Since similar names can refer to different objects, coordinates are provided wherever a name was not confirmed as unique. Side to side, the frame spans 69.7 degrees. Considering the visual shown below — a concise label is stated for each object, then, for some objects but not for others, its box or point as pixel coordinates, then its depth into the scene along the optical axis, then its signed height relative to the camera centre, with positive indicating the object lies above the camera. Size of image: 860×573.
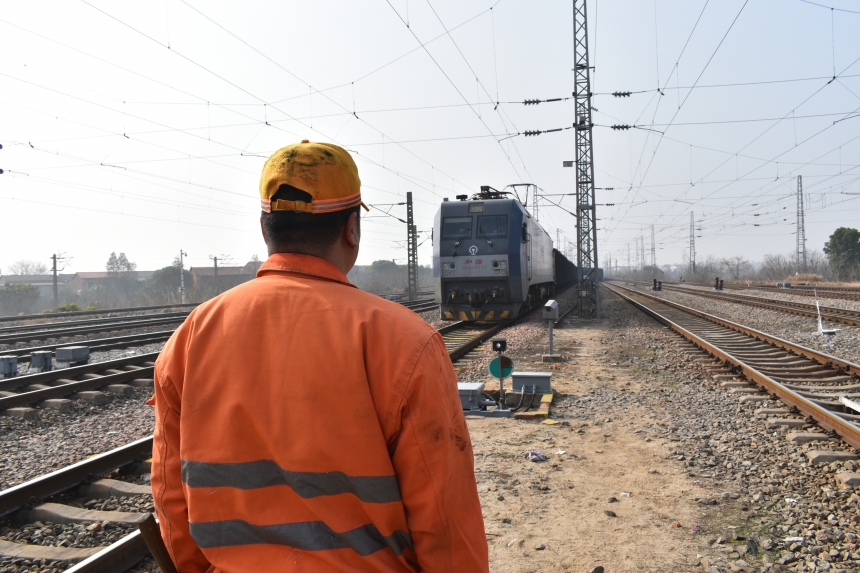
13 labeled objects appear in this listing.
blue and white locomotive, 17.00 +0.62
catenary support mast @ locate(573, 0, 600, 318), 19.42 +2.71
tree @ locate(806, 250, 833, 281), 56.38 +0.76
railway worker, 1.31 -0.34
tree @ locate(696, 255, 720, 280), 91.80 +1.17
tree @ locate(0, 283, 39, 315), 39.00 -0.47
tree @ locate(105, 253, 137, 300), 67.44 +1.68
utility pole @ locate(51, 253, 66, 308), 49.15 +2.34
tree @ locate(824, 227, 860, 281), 51.08 +1.81
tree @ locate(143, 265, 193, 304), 51.09 +0.35
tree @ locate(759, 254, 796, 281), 64.44 +0.68
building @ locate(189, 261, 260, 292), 53.67 +0.91
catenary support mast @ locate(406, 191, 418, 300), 34.88 +2.27
